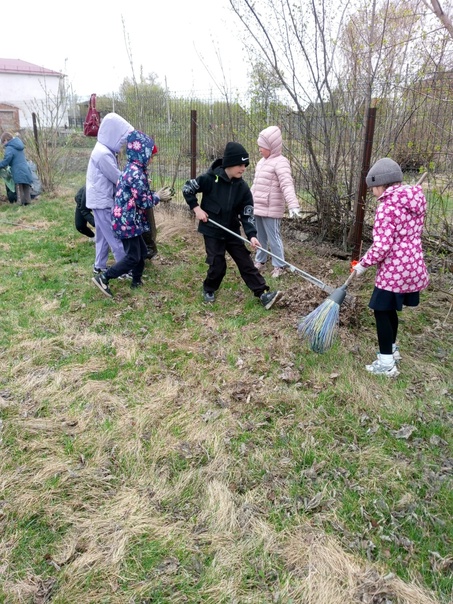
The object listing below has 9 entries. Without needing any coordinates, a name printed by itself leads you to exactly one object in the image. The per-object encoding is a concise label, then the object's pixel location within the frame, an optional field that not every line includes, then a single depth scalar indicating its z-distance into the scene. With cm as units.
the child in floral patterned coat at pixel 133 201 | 485
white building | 3966
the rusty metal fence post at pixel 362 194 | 555
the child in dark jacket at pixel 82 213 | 595
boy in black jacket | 456
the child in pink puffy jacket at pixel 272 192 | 530
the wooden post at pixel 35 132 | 1112
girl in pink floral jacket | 328
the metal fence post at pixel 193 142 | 807
